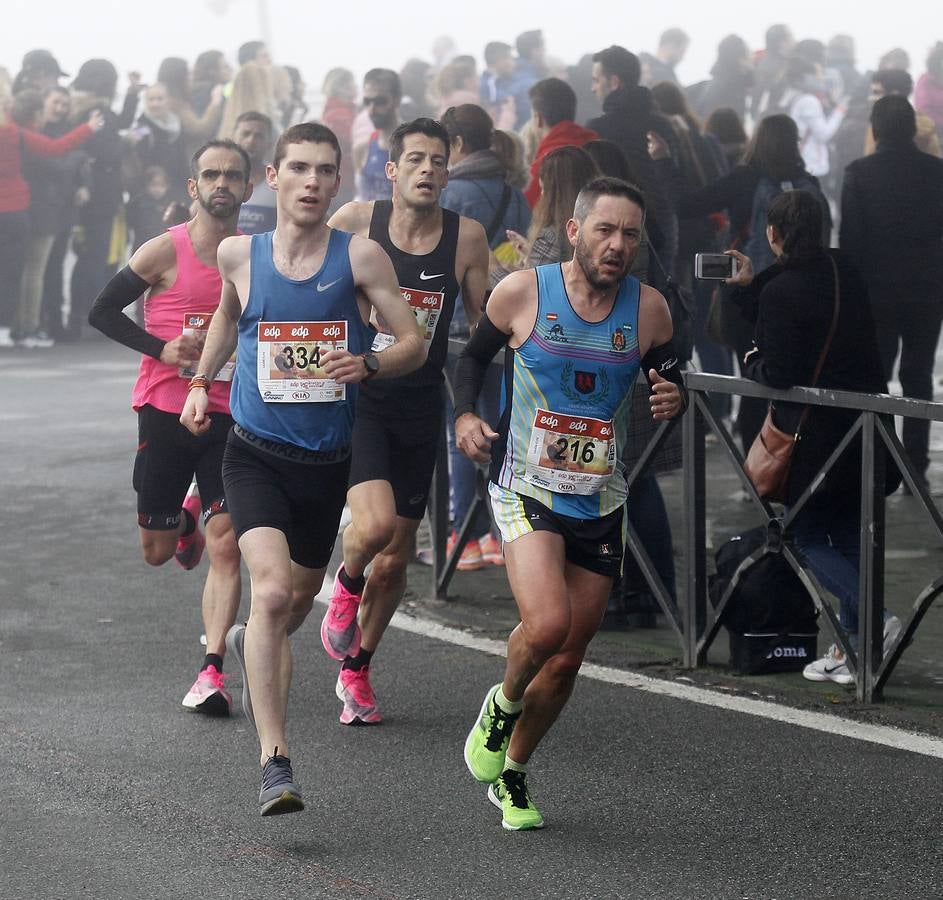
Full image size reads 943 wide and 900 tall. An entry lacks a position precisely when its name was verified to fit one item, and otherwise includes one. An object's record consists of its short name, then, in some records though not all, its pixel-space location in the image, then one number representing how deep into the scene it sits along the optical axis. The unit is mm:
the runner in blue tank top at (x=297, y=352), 11555
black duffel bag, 14305
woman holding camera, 13820
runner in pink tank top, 13883
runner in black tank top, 13516
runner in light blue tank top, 10937
